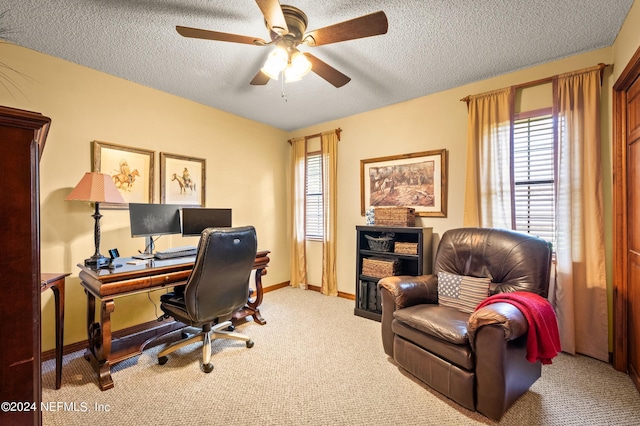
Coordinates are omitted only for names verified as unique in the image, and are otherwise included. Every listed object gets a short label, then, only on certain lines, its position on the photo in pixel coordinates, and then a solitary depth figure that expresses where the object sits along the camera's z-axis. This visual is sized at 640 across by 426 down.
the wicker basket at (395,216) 3.20
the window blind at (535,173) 2.54
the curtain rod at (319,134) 4.03
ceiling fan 1.53
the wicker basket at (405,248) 3.09
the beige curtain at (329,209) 4.06
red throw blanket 1.65
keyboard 2.53
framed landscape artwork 3.19
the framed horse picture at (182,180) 3.14
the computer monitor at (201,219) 3.01
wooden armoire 0.69
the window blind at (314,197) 4.30
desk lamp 2.23
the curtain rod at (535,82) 2.51
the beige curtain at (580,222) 2.29
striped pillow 2.17
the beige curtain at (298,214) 4.40
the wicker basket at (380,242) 3.30
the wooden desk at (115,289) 1.99
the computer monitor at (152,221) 2.59
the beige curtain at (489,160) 2.70
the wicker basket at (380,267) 3.20
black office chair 2.04
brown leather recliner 1.61
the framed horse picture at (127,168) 2.67
